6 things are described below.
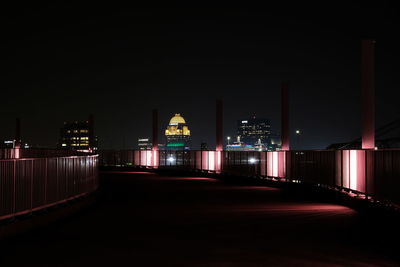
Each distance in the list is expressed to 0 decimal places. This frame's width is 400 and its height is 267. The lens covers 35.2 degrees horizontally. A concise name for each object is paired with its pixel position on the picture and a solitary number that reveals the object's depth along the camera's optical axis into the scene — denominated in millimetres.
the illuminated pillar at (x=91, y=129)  56969
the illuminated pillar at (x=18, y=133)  66875
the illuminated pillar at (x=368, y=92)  18641
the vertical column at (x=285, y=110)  28391
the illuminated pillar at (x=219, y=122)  38188
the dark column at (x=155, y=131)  47781
